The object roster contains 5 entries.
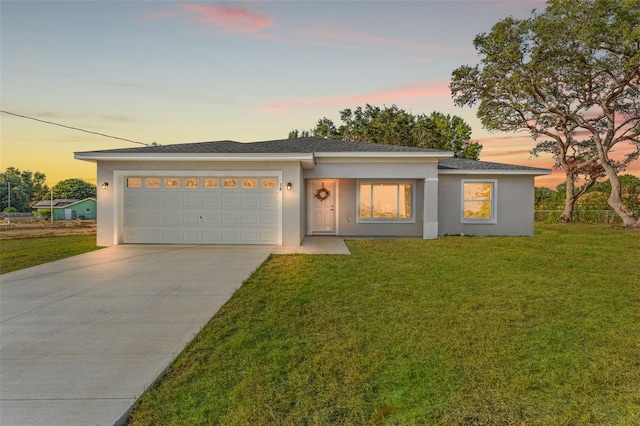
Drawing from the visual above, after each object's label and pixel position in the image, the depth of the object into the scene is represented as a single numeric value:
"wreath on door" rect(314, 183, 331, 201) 13.99
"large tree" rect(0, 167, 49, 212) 59.62
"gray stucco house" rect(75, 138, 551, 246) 10.85
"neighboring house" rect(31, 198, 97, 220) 43.27
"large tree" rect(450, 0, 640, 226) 16.72
